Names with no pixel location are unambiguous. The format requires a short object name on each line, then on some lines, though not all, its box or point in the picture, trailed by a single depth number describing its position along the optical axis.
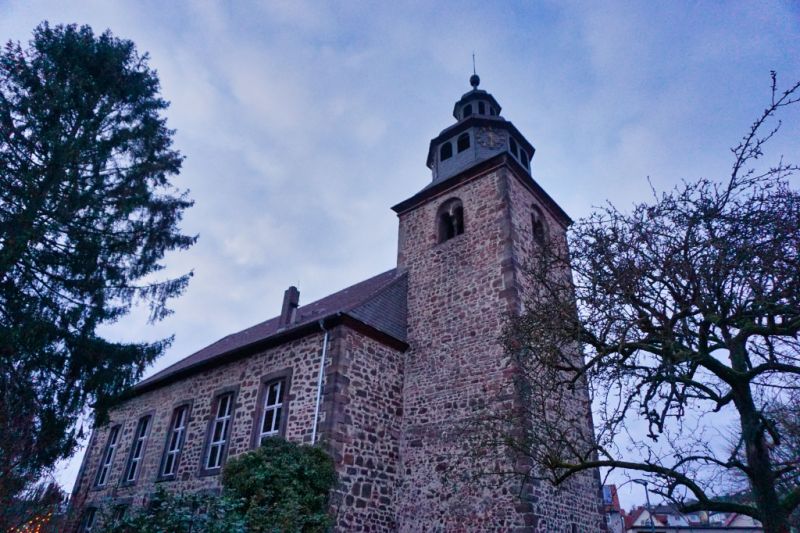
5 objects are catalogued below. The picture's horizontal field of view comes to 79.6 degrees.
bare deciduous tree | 5.04
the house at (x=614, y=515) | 31.69
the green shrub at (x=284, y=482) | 7.95
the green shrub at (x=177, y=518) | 5.98
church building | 10.02
